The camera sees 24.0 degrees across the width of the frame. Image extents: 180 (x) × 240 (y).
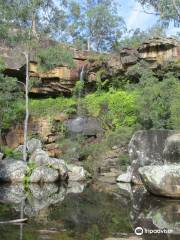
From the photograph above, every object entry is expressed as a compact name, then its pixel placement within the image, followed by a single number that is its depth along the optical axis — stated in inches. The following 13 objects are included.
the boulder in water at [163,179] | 595.5
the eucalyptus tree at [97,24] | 1566.2
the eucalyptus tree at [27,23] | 945.1
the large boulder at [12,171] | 823.7
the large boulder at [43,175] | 822.5
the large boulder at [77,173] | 900.0
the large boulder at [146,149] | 767.1
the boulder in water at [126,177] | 843.4
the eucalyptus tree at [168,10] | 602.8
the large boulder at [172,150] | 678.8
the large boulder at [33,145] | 1038.4
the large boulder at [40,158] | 883.1
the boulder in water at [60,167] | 877.2
